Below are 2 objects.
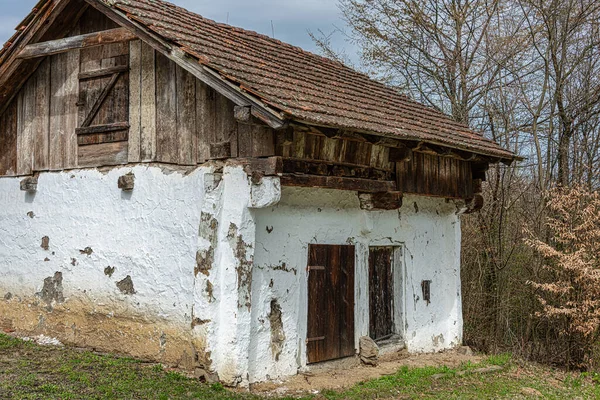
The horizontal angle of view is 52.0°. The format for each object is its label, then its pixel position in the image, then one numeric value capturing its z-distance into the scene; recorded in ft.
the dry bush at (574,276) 32.96
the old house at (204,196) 22.08
